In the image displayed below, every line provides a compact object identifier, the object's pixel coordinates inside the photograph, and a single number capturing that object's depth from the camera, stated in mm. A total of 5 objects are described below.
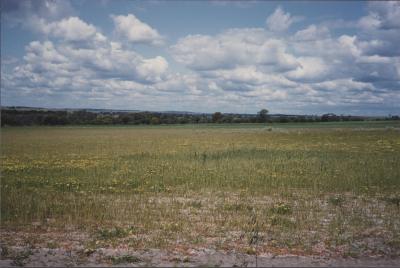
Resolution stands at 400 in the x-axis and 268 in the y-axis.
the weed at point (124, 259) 7203
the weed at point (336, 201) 12316
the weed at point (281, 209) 11195
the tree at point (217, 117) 168950
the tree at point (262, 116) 163000
